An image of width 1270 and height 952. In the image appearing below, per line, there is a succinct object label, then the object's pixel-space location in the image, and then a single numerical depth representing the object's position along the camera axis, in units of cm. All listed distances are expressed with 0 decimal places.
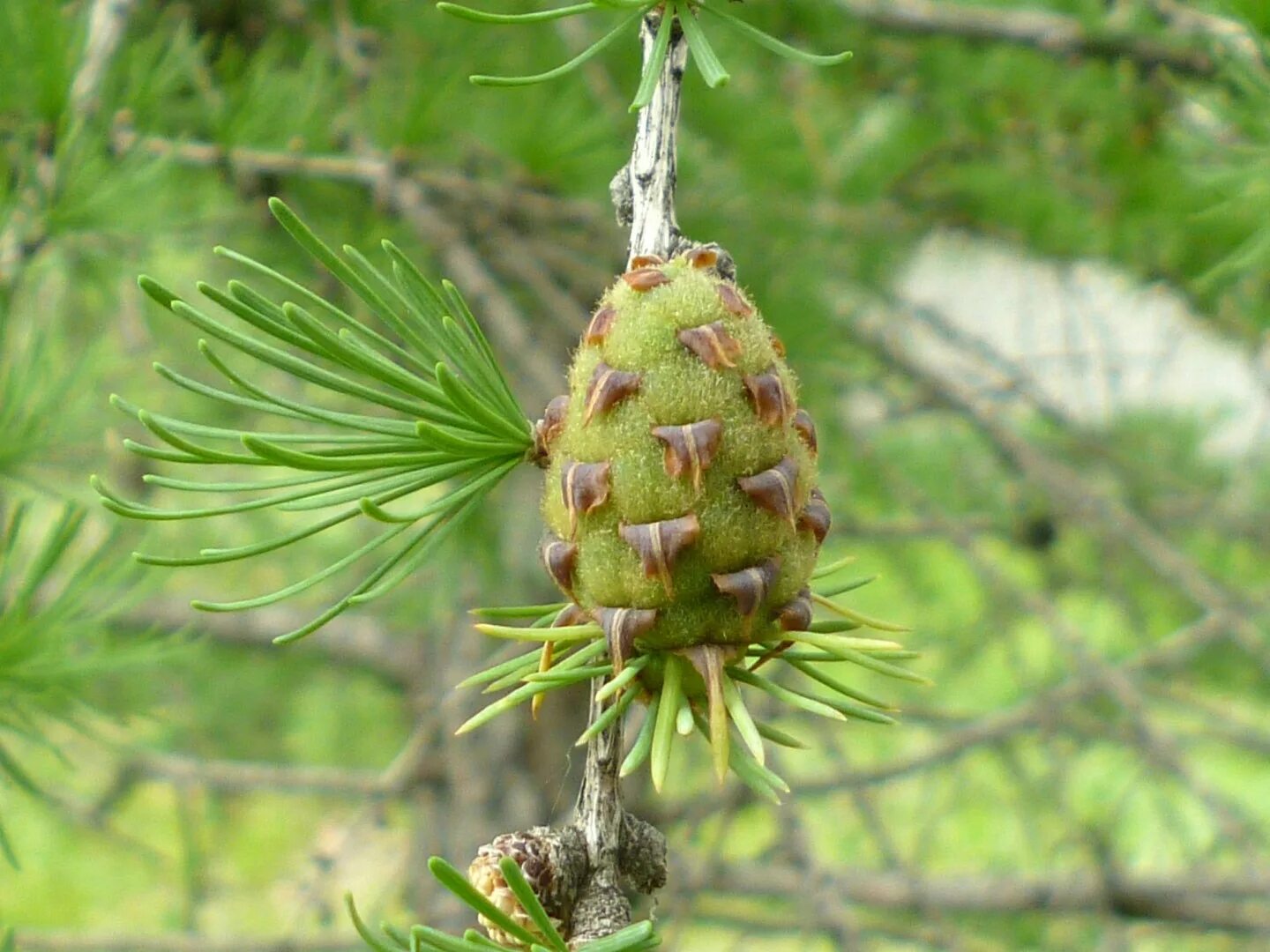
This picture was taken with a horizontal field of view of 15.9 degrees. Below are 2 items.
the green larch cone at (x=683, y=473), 28
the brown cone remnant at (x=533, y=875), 28
